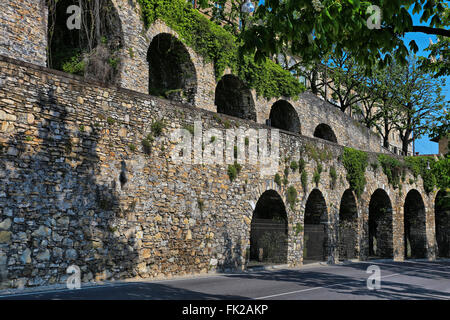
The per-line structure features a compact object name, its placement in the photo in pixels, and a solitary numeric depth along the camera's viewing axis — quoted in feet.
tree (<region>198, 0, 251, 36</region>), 84.92
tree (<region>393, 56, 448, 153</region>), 118.42
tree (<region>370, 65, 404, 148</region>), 117.91
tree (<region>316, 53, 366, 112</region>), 111.86
